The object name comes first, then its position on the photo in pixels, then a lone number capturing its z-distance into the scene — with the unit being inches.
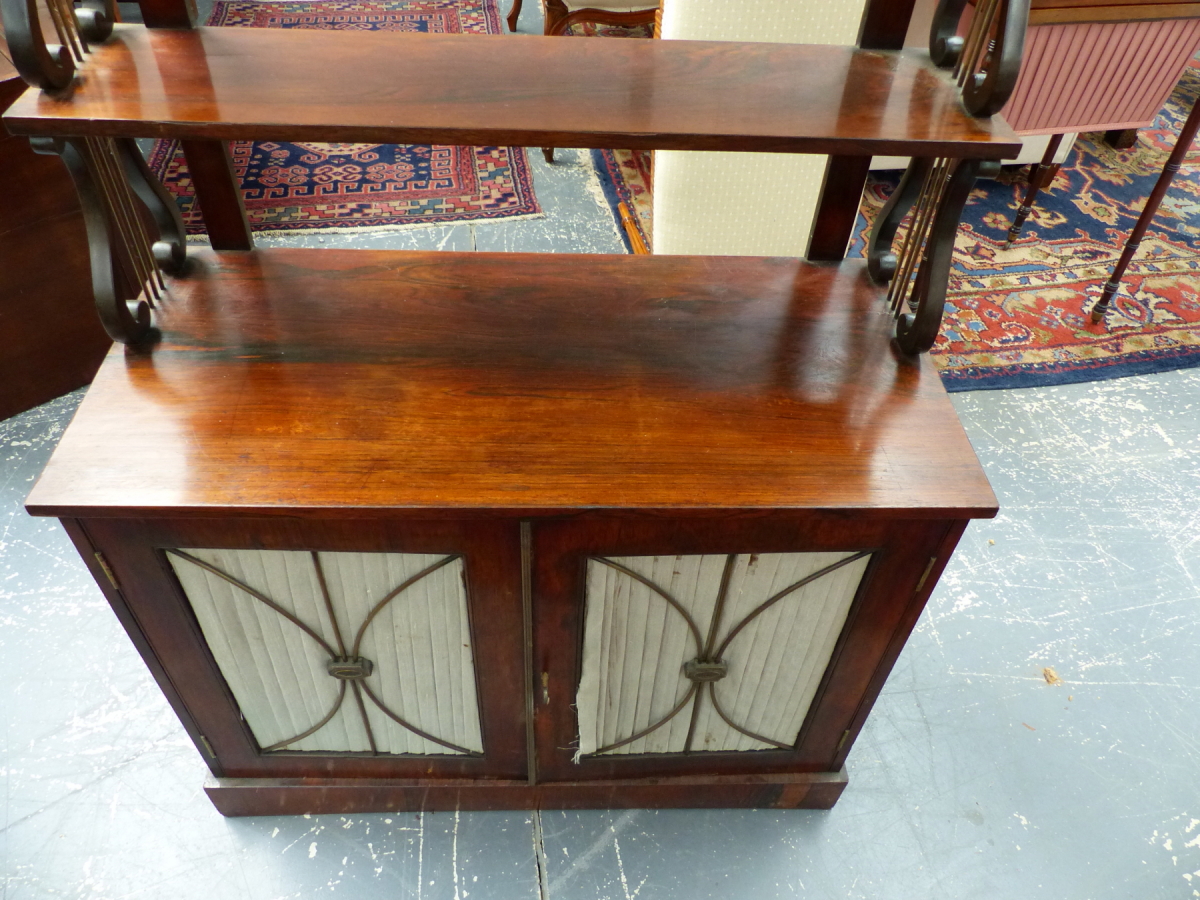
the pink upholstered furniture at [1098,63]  83.4
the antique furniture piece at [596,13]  106.9
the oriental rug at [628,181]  102.4
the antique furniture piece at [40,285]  66.6
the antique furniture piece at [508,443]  36.3
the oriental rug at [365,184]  99.6
